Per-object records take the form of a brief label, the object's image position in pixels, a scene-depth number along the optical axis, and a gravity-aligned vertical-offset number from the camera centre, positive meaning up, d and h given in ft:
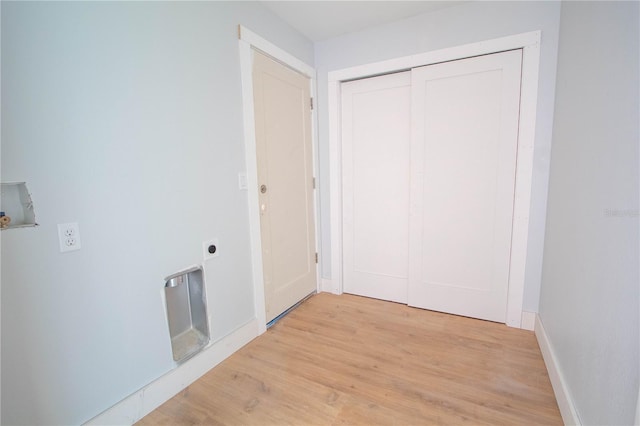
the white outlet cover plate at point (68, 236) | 3.74 -0.73
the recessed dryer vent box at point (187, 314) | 5.35 -2.65
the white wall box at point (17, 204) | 3.34 -0.26
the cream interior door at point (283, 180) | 7.04 -0.09
